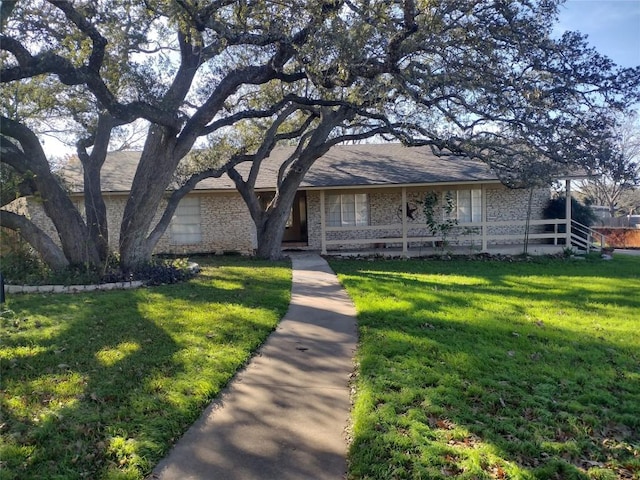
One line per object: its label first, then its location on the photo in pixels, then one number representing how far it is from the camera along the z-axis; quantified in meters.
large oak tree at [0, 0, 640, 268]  8.24
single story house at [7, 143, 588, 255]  16.39
